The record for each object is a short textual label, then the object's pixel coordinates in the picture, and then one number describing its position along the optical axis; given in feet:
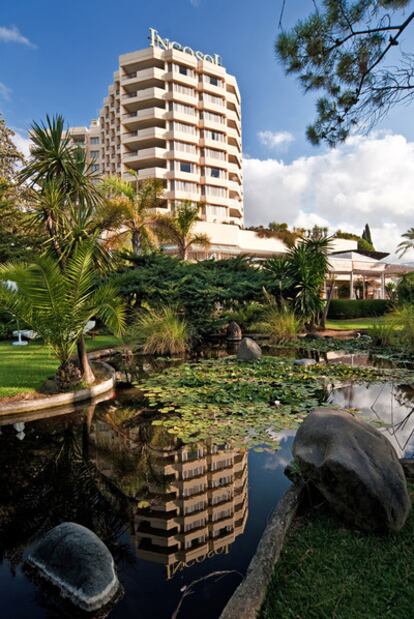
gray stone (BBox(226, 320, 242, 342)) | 49.51
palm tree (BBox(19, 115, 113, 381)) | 23.95
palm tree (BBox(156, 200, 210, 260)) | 74.43
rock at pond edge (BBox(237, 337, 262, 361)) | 32.71
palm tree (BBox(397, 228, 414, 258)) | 67.87
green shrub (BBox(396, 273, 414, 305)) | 49.81
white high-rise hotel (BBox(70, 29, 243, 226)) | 145.48
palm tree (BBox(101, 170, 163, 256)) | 63.36
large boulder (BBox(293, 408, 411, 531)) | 8.52
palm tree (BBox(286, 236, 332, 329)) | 47.88
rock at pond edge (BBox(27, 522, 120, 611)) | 7.54
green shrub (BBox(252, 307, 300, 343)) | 44.45
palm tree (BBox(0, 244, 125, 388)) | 20.58
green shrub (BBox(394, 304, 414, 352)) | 34.96
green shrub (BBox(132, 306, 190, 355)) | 38.93
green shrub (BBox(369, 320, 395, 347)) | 38.51
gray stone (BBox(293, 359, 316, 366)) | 30.76
